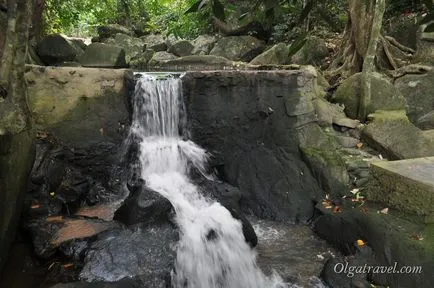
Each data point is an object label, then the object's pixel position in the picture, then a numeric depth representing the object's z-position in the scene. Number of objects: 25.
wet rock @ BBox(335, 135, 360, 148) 6.39
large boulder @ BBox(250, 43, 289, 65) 9.34
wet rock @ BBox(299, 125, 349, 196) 5.81
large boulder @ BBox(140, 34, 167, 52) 12.34
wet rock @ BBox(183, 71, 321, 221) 6.33
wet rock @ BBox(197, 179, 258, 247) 4.76
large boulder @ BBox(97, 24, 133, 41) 13.02
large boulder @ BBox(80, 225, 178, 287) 3.63
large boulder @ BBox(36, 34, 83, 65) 8.03
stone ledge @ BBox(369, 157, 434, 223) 4.09
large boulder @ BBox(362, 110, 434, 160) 5.73
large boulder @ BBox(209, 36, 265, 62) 11.16
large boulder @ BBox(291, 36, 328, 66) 9.41
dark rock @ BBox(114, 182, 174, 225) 4.45
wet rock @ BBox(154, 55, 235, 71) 9.72
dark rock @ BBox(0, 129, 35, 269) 3.29
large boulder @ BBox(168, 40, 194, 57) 11.73
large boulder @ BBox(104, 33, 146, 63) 11.18
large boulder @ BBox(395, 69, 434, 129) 7.21
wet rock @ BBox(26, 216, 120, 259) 4.09
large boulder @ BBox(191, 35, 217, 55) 11.84
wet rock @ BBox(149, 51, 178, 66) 10.63
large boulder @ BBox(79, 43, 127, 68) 8.56
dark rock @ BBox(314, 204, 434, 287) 3.87
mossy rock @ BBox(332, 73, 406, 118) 6.76
